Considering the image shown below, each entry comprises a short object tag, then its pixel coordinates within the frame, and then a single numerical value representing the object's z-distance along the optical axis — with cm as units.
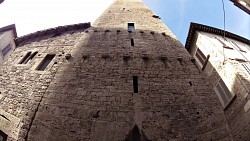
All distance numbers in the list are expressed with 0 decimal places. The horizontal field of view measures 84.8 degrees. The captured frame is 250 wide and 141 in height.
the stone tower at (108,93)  389
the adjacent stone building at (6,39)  1156
